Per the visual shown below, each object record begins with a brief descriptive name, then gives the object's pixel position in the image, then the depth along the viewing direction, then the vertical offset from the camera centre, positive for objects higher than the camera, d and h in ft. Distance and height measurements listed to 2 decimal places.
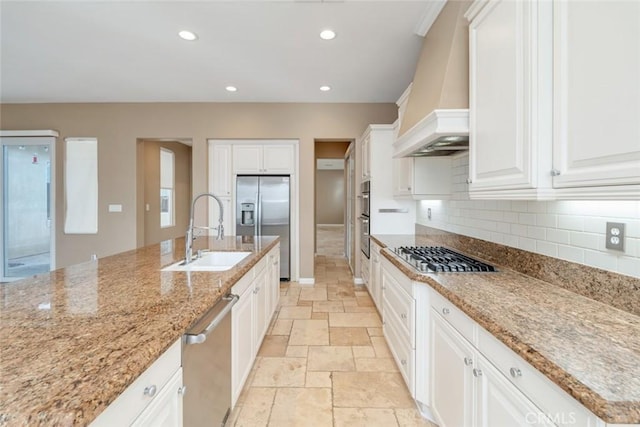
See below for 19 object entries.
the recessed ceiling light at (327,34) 8.91 +5.39
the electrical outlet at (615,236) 3.76 -0.33
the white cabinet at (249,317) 5.55 -2.46
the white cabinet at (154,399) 2.33 -1.69
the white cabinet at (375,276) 10.02 -2.42
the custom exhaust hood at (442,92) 5.74 +2.55
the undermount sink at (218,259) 7.22 -1.23
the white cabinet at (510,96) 3.84 +1.70
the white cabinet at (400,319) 5.80 -2.48
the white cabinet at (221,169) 15.65 +2.19
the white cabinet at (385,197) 12.24 +0.56
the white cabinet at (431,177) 8.98 +1.02
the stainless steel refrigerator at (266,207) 15.43 +0.18
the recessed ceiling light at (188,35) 9.06 +5.46
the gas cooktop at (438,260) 5.71 -1.08
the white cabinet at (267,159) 15.61 +2.72
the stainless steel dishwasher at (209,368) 3.58 -2.23
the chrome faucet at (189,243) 6.47 -0.71
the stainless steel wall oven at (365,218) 12.62 -0.36
